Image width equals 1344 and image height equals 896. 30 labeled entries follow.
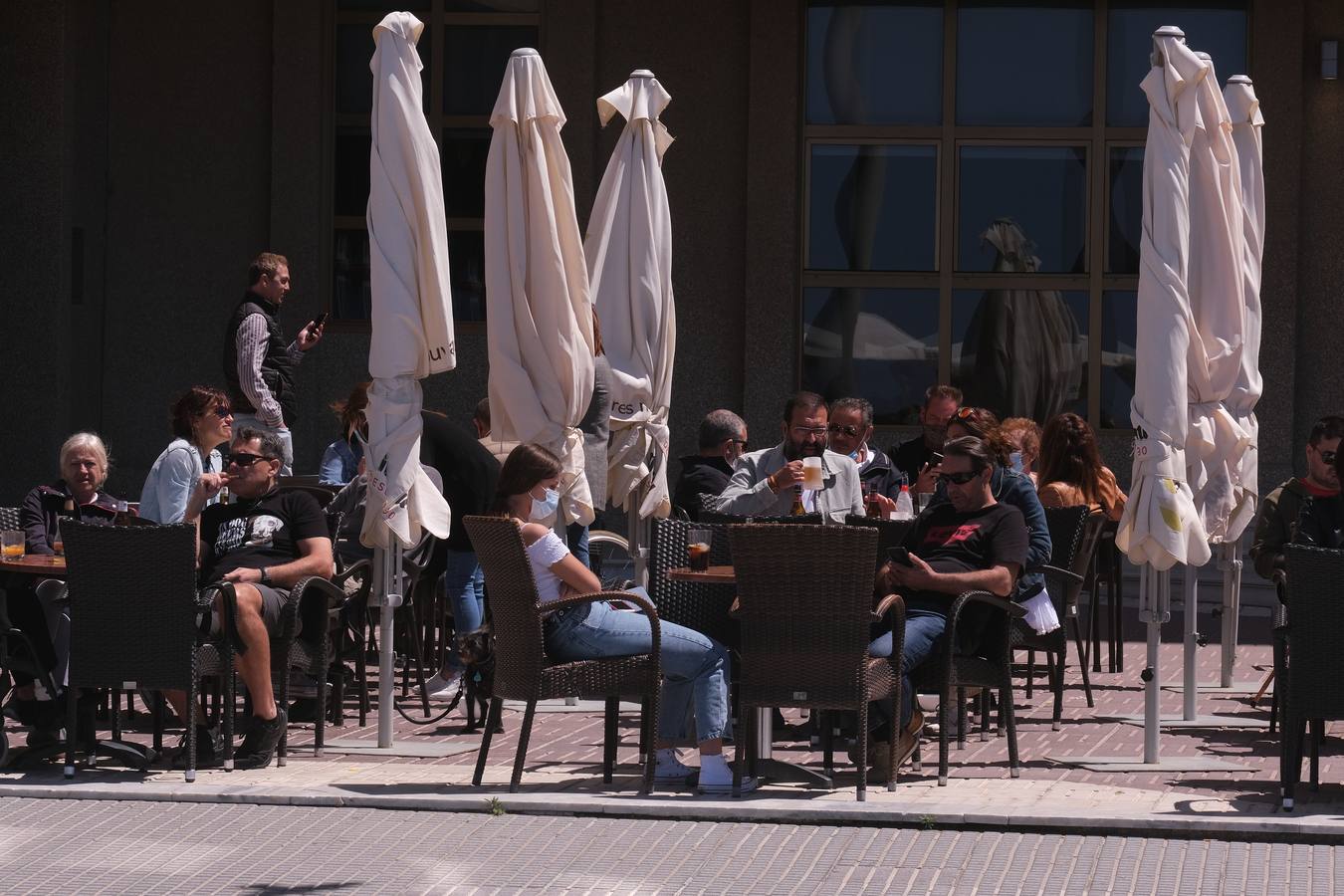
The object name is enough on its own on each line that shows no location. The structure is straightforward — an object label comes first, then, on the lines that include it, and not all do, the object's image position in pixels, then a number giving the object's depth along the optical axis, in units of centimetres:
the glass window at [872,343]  3281
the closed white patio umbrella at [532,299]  1870
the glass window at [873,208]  3281
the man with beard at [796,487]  1881
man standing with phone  2312
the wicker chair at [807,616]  1416
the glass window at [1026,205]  3266
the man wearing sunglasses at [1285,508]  1823
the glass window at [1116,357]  3266
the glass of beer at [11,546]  1596
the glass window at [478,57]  3297
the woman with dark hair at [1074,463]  2080
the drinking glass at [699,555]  1557
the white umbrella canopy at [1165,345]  1644
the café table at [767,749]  1487
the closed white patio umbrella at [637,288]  2056
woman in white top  1472
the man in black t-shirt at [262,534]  1628
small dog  1616
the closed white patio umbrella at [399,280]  1675
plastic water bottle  1928
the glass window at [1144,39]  3222
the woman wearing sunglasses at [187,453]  1825
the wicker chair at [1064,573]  1805
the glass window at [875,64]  3262
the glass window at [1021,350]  3278
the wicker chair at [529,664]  1456
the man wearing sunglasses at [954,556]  1532
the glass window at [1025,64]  3253
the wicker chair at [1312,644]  1395
